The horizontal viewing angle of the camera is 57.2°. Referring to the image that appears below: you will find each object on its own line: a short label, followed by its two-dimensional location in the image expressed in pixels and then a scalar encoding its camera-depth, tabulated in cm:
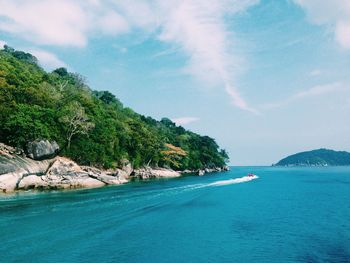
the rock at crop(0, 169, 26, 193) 4153
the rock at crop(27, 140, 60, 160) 4947
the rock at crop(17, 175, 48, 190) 4409
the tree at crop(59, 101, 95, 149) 5781
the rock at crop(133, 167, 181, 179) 7969
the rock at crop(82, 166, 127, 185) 5572
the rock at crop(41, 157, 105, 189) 4828
